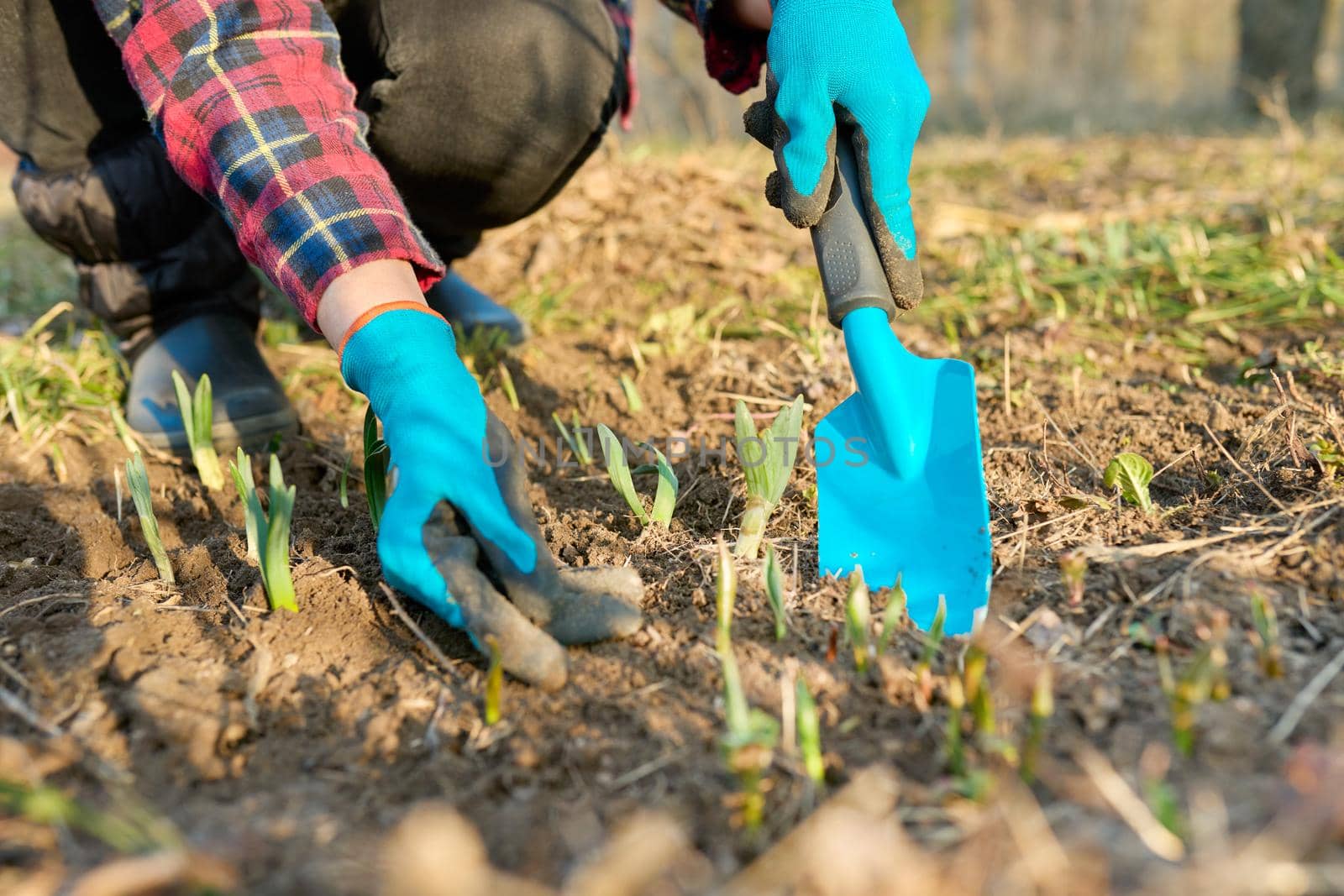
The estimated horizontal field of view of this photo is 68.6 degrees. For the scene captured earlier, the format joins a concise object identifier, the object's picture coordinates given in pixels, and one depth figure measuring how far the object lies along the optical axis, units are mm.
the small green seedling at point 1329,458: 1440
